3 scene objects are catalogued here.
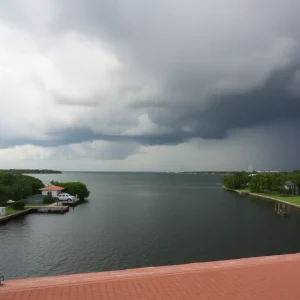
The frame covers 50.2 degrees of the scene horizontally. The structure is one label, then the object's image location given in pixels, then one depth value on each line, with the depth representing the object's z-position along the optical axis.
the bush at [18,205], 47.28
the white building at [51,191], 60.64
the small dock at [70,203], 59.28
